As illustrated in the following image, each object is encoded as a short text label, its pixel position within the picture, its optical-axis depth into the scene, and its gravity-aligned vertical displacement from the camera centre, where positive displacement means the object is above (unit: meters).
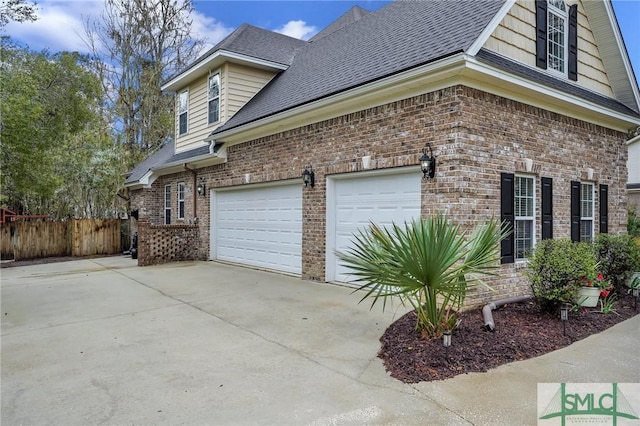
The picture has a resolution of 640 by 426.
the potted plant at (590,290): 5.58 -1.09
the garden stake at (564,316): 5.03 -1.31
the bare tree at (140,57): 23.02 +9.00
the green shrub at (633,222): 14.75 -0.32
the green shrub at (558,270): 5.32 -0.75
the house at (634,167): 19.91 +2.40
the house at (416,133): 6.14 +1.52
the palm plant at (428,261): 4.07 -0.50
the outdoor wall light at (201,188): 12.52 +0.76
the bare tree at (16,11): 8.90 +4.53
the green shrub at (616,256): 7.01 -0.73
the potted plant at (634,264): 7.07 -0.88
